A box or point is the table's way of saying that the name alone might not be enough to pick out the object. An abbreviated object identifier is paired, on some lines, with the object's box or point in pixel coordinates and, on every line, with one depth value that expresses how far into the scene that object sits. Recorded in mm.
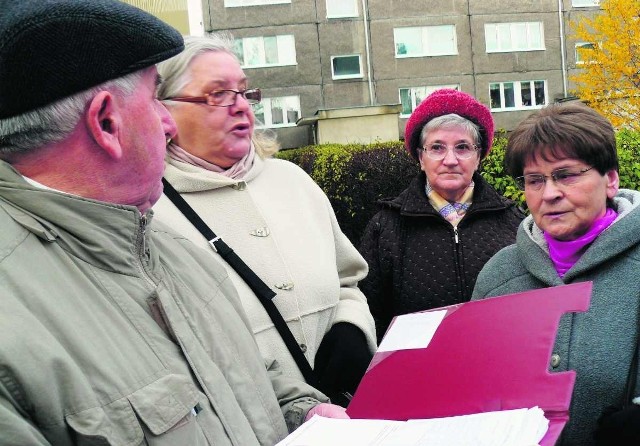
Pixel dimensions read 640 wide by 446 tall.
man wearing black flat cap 1231
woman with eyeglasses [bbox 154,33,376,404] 2488
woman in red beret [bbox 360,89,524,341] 3438
